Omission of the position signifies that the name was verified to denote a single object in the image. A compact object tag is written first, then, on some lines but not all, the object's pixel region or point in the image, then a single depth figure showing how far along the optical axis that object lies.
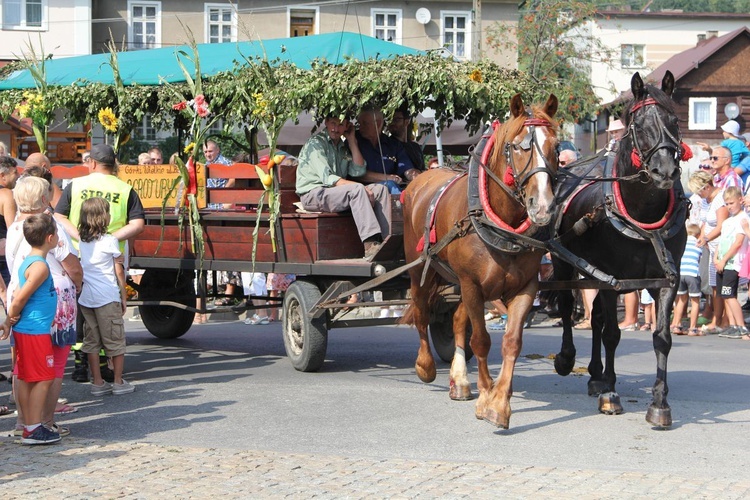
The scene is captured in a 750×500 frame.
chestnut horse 7.28
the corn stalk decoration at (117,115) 11.55
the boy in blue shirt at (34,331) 7.15
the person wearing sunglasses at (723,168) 14.55
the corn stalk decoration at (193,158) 10.77
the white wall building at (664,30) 64.69
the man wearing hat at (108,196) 9.66
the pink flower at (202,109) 10.67
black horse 7.39
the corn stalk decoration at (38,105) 12.10
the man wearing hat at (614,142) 8.02
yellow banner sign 11.41
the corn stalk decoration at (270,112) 10.09
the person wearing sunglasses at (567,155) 14.27
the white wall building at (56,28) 38.66
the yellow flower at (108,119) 11.60
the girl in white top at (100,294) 8.97
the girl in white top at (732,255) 13.41
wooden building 48.53
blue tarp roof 11.03
